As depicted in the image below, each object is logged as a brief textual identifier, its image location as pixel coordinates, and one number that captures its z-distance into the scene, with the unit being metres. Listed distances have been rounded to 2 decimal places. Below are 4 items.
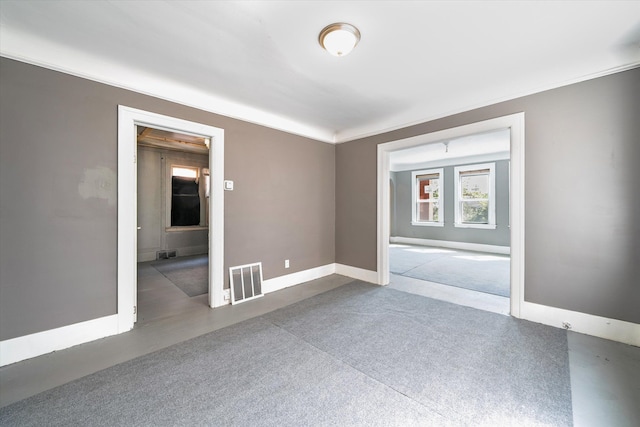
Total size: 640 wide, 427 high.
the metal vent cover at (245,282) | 3.16
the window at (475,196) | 6.54
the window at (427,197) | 7.48
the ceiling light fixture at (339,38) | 1.81
